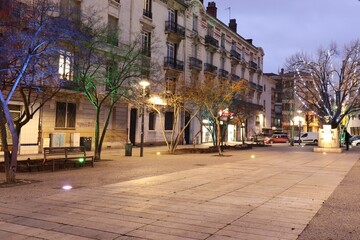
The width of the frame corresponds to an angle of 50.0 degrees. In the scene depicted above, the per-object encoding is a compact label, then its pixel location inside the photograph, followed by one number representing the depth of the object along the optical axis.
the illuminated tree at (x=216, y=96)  25.97
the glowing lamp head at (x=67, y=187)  9.98
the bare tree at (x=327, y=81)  33.09
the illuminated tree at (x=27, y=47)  10.91
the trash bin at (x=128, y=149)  22.08
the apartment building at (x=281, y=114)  85.81
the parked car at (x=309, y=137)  52.19
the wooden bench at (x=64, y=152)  14.19
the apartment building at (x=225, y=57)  43.28
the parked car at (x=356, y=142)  48.92
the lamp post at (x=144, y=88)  20.50
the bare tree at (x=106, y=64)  17.52
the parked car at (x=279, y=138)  56.75
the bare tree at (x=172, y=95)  24.55
